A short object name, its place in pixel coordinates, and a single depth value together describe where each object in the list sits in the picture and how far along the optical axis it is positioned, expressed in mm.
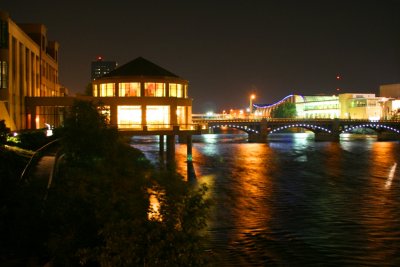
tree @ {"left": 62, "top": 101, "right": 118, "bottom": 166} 29094
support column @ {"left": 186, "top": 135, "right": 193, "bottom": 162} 71525
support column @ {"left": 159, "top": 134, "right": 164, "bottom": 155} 82294
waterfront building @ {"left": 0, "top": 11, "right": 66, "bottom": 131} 62438
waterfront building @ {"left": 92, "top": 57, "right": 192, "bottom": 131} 71250
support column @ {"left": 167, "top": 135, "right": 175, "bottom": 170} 67188
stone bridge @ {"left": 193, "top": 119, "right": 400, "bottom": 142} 135362
